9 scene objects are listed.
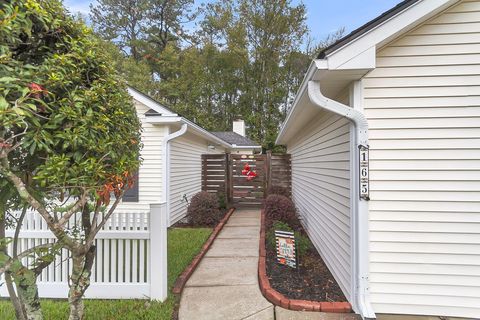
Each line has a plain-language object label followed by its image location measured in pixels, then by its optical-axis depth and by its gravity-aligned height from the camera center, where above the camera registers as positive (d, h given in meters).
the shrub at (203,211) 8.08 -1.33
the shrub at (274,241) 4.98 -1.42
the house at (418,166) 2.99 -0.02
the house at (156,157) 7.36 +0.19
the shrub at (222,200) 10.32 -1.30
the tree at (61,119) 1.91 +0.33
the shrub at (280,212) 6.66 -1.13
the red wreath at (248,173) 10.78 -0.32
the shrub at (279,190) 9.42 -0.87
